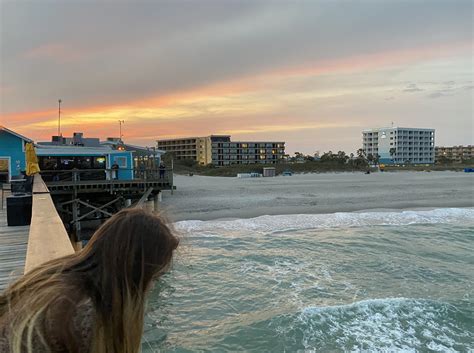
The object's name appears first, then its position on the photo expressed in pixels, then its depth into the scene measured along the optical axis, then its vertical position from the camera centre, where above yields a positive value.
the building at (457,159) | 188.36 -1.10
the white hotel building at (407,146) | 183.62 +5.58
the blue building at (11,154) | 27.33 +0.30
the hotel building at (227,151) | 150.38 +2.80
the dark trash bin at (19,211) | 9.92 -1.38
